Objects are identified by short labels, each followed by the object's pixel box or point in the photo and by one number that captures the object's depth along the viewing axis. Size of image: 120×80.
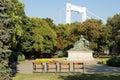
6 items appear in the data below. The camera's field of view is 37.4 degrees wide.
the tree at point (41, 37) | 29.54
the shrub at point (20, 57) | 25.45
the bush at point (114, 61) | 17.79
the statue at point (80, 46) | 24.62
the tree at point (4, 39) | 8.50
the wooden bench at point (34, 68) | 14.01
